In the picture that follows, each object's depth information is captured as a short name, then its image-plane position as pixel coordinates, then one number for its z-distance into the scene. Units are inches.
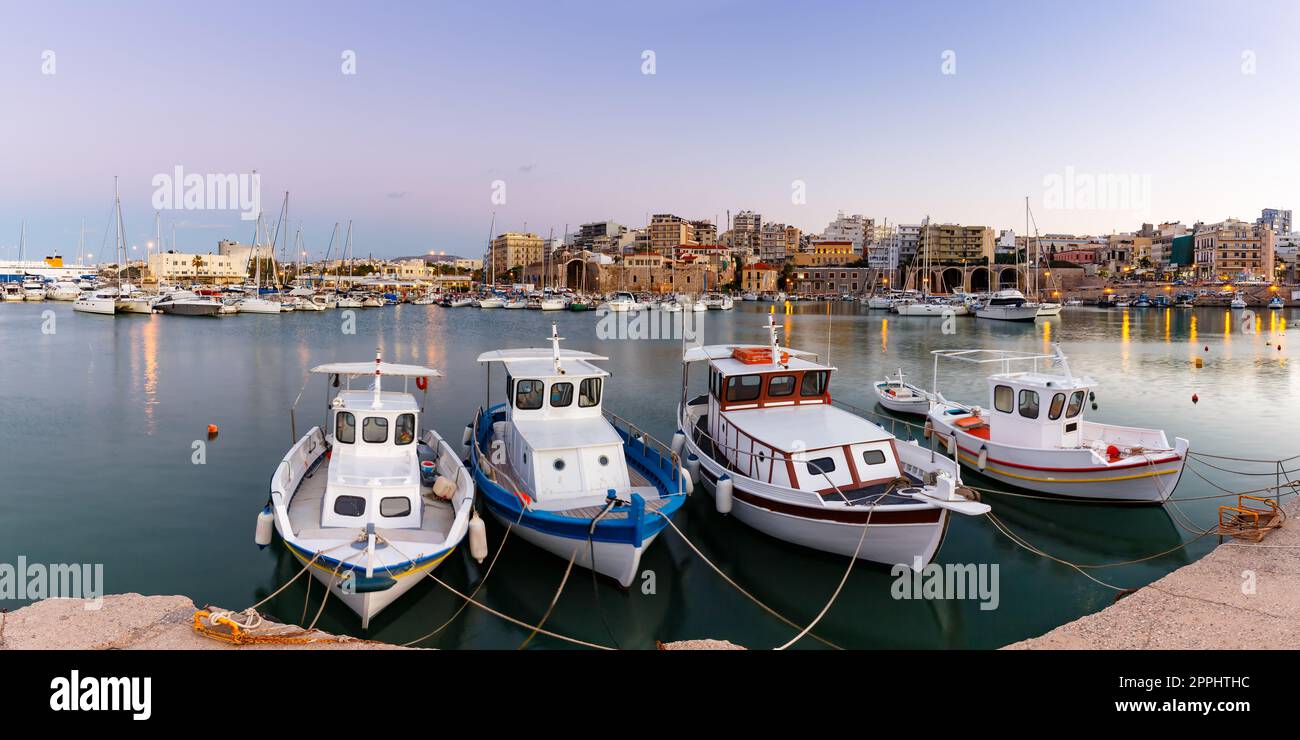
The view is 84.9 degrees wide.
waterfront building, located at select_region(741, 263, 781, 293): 7145.7
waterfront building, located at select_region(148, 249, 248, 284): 6742.1
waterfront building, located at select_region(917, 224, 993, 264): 6555.1
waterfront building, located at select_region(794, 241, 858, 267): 7224.4
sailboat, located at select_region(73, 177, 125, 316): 3031.5
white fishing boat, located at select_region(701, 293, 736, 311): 4985.2
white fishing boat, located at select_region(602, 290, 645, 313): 4349.2
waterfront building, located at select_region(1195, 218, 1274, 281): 5433.1
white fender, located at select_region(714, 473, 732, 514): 561.0
